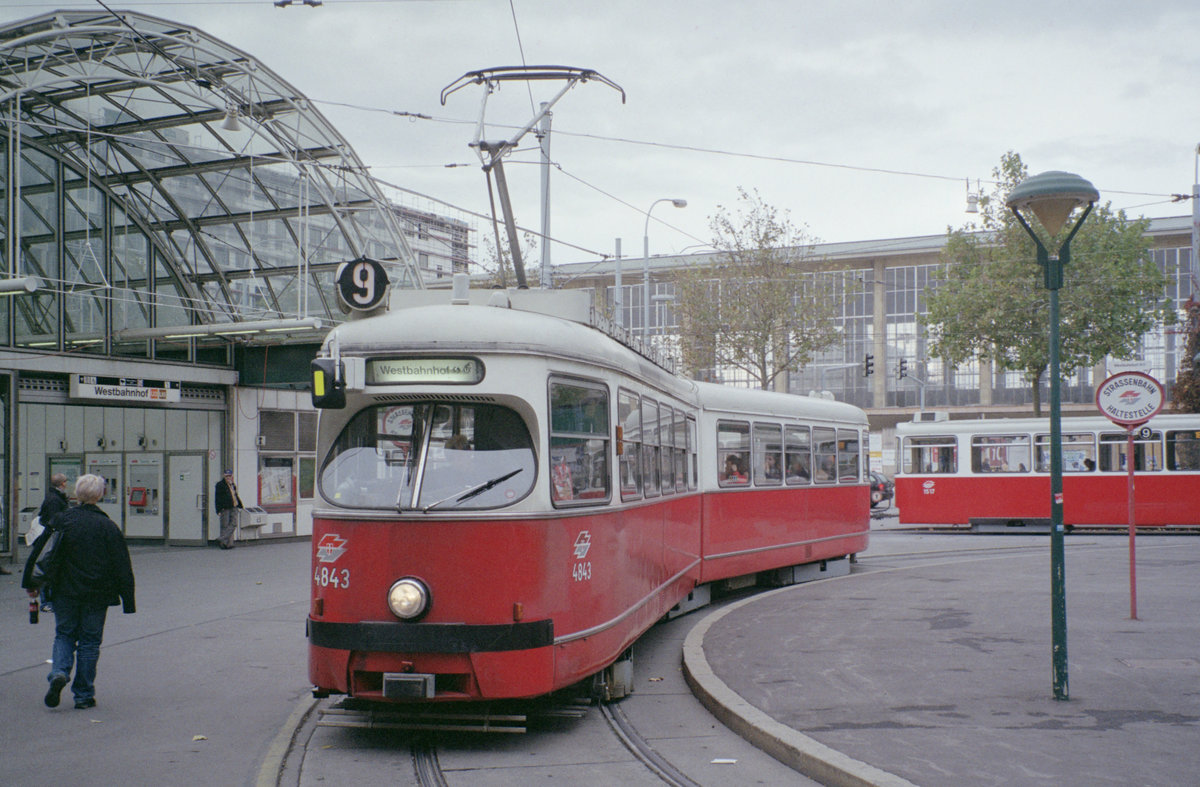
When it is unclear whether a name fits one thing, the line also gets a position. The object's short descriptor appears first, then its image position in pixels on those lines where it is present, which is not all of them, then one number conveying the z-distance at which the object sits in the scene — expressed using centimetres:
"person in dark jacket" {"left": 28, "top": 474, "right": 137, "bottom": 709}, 859
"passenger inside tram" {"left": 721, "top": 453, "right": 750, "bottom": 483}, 1484
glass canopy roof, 1994
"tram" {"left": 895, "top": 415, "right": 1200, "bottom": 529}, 2775
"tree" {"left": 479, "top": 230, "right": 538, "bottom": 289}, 3936
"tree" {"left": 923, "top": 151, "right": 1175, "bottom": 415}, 3641
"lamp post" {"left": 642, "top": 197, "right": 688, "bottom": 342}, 3625
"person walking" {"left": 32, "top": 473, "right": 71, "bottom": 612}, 1503
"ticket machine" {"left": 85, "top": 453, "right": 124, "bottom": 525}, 2667
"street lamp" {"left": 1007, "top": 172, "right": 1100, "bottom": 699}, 806
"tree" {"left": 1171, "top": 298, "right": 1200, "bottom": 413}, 3269
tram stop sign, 1171
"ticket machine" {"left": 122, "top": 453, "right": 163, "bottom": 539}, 2672
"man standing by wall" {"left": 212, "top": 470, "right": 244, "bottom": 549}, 2545
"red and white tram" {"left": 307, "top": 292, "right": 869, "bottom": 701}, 712
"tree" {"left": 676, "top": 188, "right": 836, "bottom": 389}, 3747
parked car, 4191
